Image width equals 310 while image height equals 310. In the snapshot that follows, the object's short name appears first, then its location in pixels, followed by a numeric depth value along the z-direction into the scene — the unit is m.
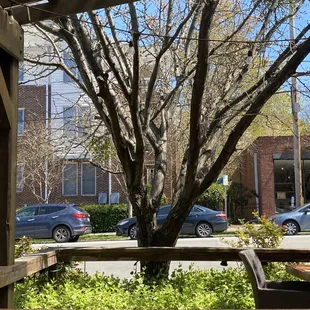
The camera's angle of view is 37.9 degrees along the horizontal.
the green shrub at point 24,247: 6.97
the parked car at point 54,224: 18.27
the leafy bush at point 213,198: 24.42
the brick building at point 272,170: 25.38
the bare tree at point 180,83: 5.70
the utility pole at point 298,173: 21.03
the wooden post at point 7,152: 3.49
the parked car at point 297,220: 19.03
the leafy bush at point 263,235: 7.30
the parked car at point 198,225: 18.45
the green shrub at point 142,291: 4.88
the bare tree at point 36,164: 22.89
